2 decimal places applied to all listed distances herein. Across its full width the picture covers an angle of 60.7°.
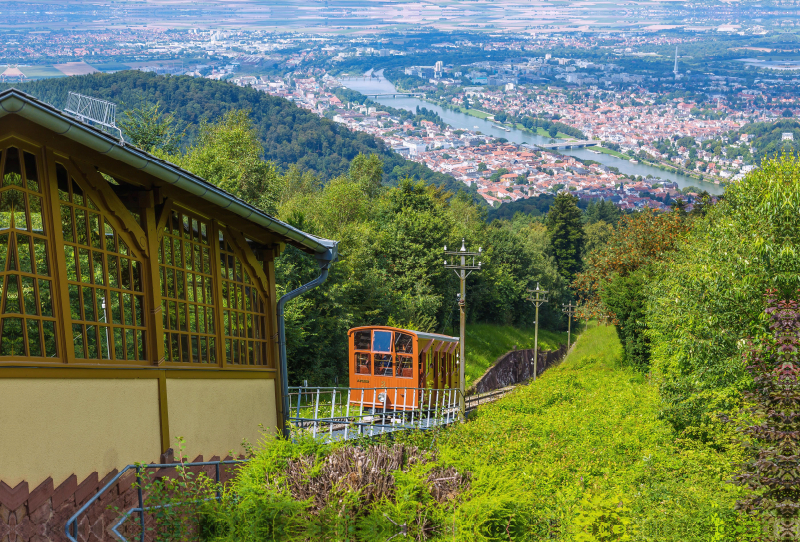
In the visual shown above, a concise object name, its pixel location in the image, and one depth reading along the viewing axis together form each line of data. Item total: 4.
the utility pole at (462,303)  29.30
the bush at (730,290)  16.84
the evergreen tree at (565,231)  91.94
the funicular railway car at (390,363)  22.44
